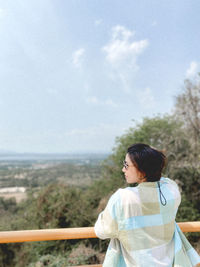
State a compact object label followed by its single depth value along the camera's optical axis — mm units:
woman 951
